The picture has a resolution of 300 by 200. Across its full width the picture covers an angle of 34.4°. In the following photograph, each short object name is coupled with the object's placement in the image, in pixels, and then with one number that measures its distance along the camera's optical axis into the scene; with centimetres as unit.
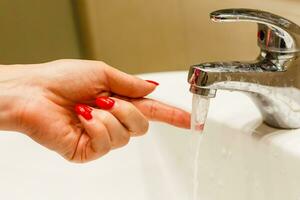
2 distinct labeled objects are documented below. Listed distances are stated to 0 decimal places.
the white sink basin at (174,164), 52
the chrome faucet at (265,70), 45
